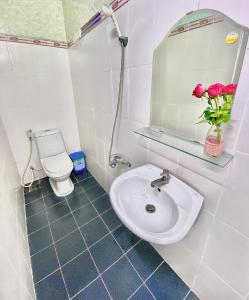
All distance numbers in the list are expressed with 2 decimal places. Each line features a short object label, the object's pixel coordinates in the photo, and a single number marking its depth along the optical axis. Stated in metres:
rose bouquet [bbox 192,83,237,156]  0.59
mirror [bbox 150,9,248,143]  0.59
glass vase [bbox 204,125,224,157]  0.64
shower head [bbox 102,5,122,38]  0.95
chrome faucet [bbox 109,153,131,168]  1.34
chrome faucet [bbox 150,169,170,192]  0.85
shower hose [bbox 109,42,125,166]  1.05
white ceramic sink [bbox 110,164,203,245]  0.68
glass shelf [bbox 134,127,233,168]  0.65
